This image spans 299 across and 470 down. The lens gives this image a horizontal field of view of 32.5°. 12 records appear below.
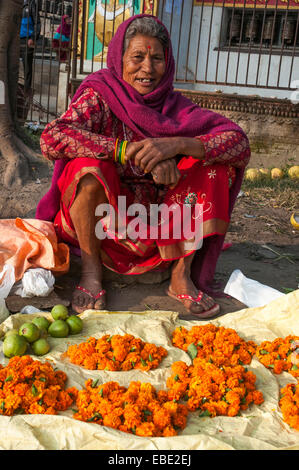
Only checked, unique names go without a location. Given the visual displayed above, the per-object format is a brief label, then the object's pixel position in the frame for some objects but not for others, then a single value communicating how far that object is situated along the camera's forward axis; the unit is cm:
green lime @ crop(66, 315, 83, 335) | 264
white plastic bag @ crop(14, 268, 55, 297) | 303
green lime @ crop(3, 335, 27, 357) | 233
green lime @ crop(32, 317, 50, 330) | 260
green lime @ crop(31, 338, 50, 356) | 242
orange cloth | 316
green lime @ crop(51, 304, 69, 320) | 270
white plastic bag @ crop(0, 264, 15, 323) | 300
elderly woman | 301
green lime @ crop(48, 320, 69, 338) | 257
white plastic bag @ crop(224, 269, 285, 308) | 332
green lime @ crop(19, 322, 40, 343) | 244
